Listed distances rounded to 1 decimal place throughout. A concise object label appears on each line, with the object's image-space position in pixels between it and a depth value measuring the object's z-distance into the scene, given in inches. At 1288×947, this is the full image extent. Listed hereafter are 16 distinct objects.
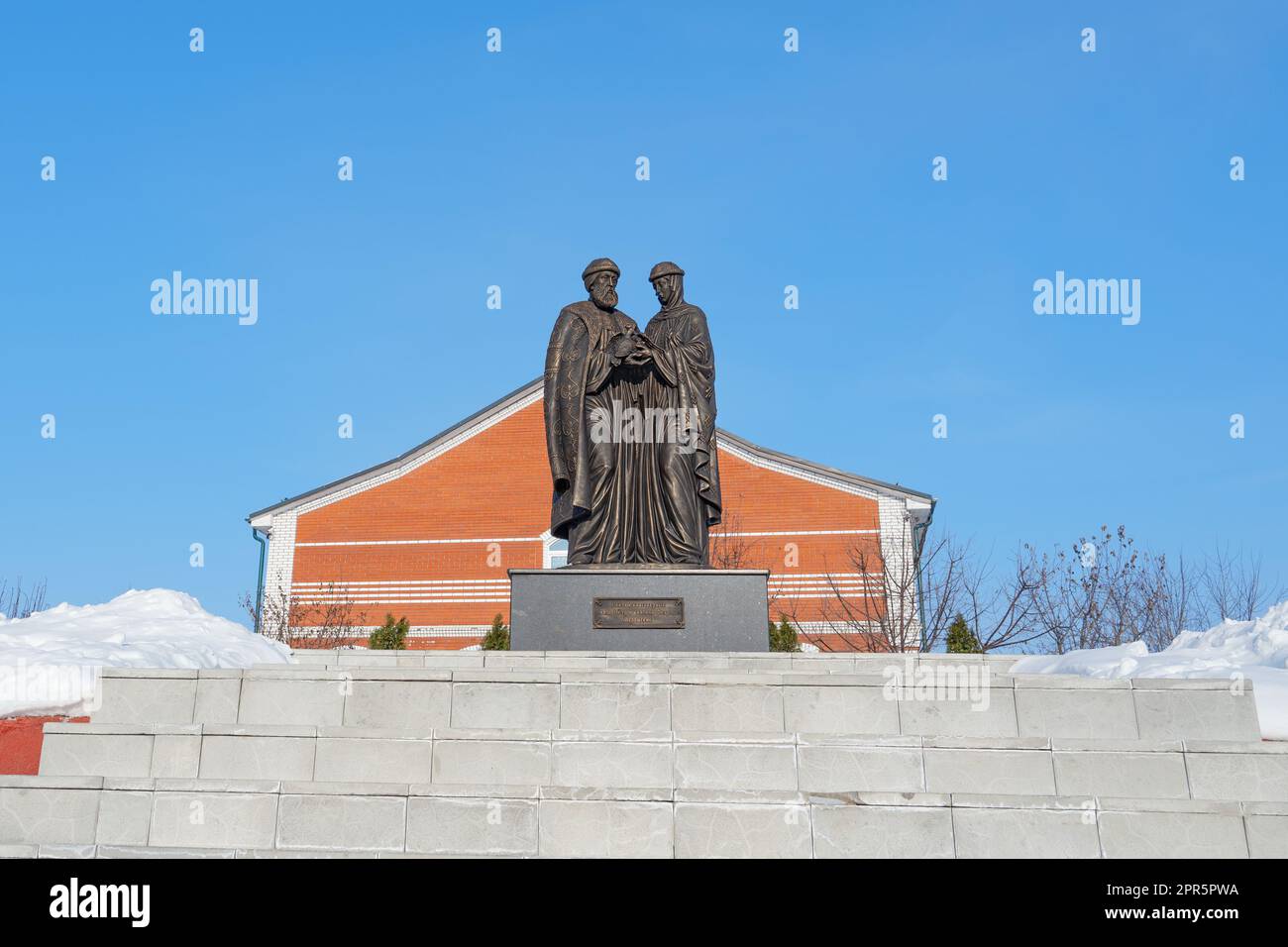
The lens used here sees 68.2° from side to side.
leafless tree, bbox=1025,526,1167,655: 870.4
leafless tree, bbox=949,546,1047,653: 808.9
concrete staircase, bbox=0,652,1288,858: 200.5
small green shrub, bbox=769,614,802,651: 531.5
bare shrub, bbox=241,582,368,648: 1059.3
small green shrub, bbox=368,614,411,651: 635.5
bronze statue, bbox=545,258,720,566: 373.7
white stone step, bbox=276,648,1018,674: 313.1
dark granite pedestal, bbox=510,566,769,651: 341.7
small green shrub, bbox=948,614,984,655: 518.0
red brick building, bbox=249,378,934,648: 1111.0
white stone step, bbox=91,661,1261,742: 251.0
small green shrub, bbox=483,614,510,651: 639.8
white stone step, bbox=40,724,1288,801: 225.1
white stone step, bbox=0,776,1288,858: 199.2
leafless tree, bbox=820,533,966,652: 876.6
